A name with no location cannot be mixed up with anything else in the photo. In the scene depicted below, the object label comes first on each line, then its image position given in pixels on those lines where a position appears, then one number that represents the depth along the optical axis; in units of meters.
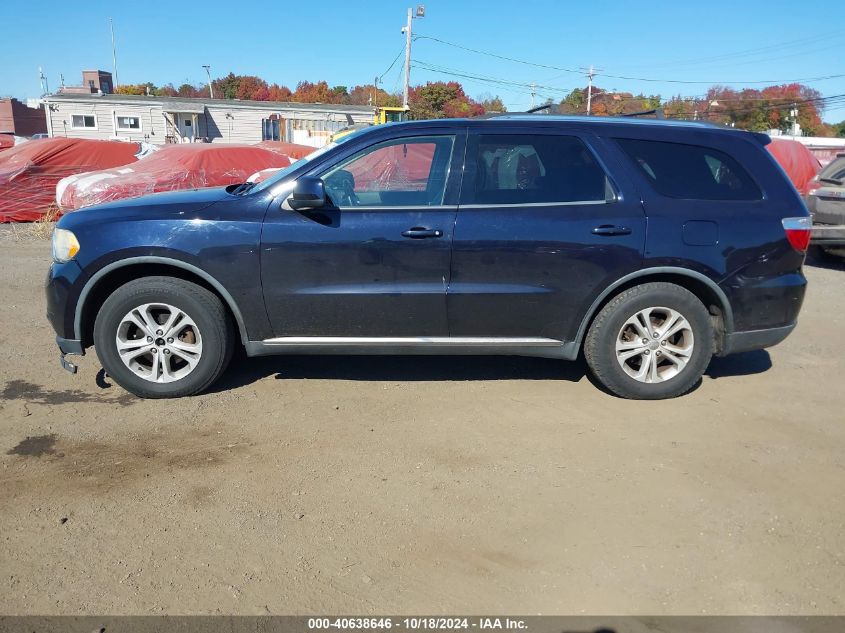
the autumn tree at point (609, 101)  64.19
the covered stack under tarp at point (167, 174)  12.09
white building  37.69
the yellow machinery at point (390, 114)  28.19
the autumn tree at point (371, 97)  70.38
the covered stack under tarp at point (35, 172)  13.87
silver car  9.70
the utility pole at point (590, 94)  59.78
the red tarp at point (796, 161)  16.06
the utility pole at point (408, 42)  33.88
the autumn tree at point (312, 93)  77.12
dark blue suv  4.38
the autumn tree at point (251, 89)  82.75
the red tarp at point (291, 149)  18.95
